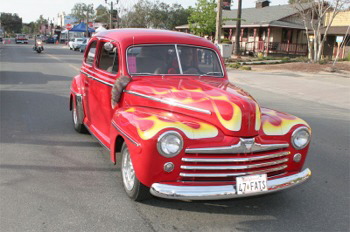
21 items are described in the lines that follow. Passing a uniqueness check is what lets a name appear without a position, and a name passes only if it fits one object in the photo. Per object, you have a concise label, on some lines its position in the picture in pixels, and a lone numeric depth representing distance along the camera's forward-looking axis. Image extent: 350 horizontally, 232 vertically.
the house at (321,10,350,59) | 34.22
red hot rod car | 3.49
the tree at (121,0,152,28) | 50.47
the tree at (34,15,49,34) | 154.26
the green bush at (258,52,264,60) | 31.23
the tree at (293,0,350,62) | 24.88
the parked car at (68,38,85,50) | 44.62
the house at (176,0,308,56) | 37.09
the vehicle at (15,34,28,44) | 67.62
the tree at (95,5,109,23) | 71.03
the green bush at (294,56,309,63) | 27.20
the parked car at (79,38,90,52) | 43.01
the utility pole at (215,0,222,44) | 23.62
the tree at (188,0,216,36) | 34.53
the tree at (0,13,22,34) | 147.50
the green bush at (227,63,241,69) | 24.38
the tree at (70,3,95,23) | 99.25
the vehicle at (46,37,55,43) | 75.06
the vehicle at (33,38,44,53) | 33.84
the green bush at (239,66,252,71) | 23.20
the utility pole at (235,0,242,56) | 31.80
